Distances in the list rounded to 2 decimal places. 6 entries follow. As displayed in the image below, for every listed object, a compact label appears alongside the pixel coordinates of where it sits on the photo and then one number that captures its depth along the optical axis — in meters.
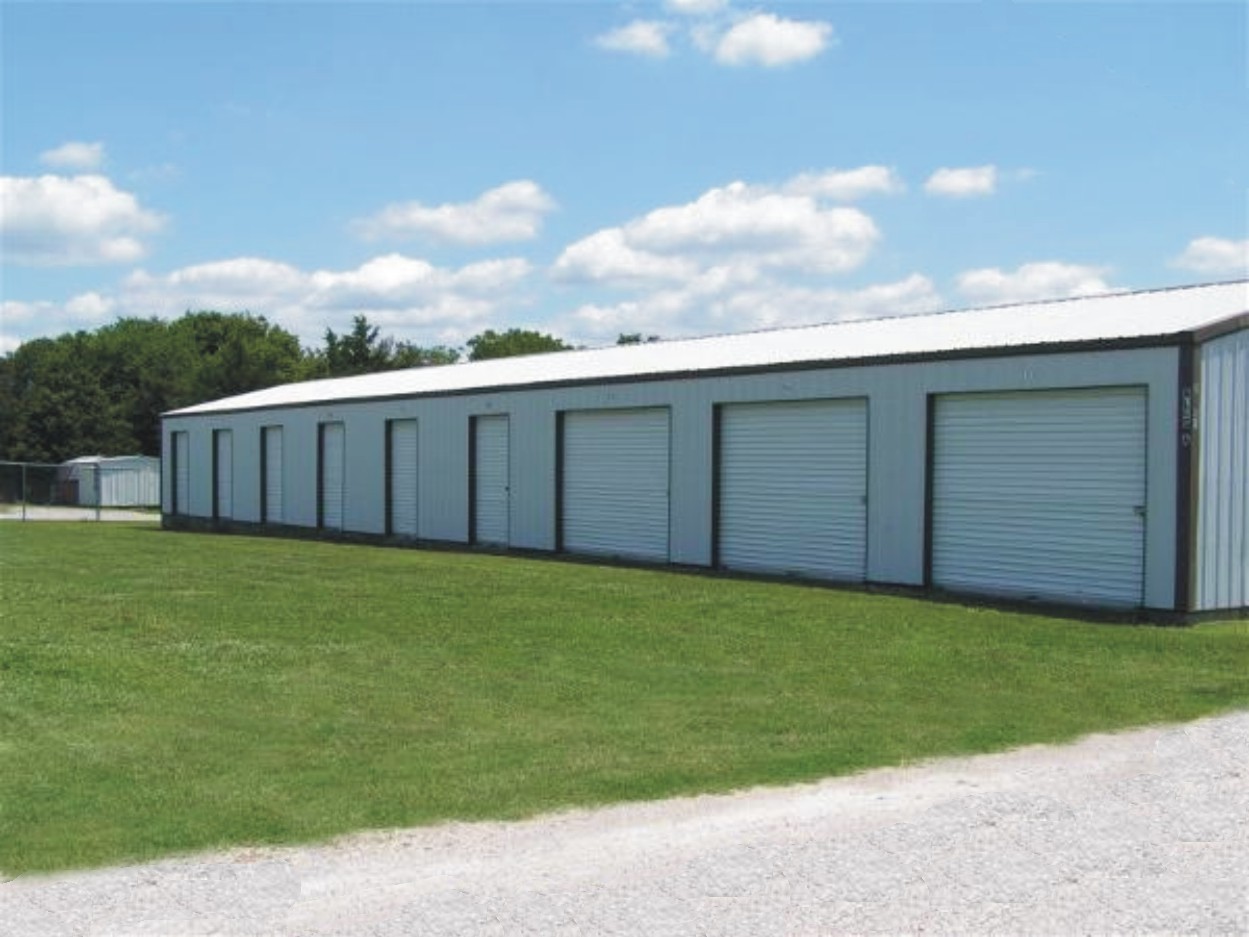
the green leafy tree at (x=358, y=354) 69.75
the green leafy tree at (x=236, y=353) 69.19
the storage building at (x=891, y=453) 15.57
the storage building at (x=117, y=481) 58.31
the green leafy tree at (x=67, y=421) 76.69
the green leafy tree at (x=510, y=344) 97.50
